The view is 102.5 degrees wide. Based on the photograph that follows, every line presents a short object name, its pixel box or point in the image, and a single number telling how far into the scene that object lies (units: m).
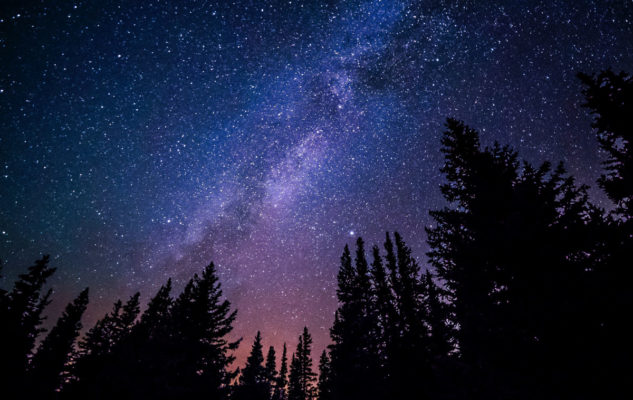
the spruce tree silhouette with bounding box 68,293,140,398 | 18.85
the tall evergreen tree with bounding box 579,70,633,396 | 5.35
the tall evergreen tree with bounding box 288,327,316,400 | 47.81
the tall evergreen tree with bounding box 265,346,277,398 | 56.87
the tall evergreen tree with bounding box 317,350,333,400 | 17.62
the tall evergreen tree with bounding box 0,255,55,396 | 16.66
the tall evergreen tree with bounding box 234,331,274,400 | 25.19
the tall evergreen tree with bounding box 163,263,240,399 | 13.88
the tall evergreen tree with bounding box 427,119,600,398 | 5.84
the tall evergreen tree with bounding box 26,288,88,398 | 27.34
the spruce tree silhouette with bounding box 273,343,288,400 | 52.74
